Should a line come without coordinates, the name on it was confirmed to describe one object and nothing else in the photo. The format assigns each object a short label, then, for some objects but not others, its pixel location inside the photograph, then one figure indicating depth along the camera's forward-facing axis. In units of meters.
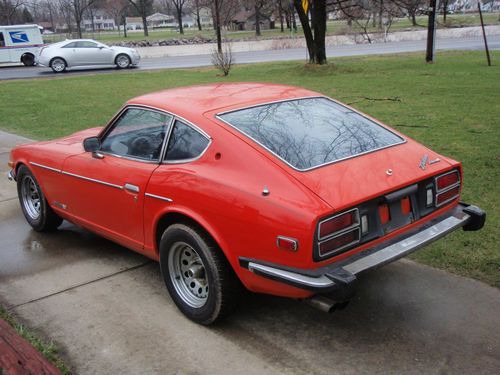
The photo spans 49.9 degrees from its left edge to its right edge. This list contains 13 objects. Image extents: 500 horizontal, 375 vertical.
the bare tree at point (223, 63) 19.15
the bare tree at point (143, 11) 73.94
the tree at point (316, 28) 19.22
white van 27.73
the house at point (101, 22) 133.25
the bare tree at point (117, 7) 78.75
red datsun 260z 3.04
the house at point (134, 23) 130.12
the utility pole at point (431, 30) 18.78
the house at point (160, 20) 141.50
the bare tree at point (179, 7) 74.59
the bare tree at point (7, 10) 60.72
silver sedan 24.86
